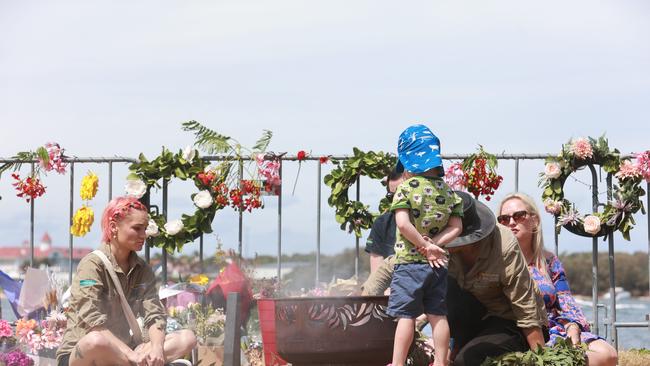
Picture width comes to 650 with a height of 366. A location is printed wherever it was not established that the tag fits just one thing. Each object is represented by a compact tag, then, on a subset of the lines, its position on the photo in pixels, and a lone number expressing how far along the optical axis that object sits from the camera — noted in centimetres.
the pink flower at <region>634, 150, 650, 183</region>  1023
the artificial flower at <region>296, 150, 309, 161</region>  1043
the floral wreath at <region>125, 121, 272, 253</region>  1060
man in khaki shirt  692
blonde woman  764
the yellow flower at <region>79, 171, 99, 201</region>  1085
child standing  671
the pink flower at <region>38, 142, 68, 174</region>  1095
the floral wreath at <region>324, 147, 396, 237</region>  1037
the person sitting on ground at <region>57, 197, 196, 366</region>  722
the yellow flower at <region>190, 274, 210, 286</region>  1007
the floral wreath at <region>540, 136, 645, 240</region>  1024
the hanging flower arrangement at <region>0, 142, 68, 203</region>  1095
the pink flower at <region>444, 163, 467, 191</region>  1041
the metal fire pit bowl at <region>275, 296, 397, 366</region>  676
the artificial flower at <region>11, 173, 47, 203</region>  1111
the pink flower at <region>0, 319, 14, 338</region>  1020
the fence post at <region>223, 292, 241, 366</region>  666
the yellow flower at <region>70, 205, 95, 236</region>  1078
